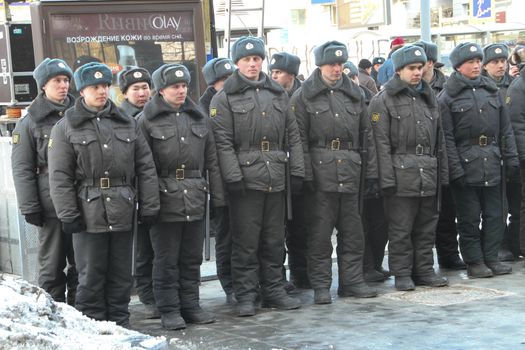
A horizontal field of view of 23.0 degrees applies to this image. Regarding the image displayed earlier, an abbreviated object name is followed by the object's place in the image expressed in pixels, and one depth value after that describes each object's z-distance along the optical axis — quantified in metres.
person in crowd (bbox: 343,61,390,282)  11.83
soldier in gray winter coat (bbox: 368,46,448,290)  11.02
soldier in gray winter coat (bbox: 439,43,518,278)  11.55
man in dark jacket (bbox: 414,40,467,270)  12.45
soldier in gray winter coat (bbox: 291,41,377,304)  10.62
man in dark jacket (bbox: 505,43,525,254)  12.27
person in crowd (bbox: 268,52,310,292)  11.32
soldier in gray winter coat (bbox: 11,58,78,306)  9.73
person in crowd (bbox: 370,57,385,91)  21.78
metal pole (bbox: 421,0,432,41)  17.14
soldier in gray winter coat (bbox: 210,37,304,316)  10.11
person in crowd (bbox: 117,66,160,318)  10.33
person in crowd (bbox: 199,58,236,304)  10.75
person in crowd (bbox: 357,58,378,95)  17.11
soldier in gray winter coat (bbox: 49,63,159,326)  9.02
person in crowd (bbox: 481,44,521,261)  12.62
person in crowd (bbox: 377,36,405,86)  14.89
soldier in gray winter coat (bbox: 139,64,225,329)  9.64
